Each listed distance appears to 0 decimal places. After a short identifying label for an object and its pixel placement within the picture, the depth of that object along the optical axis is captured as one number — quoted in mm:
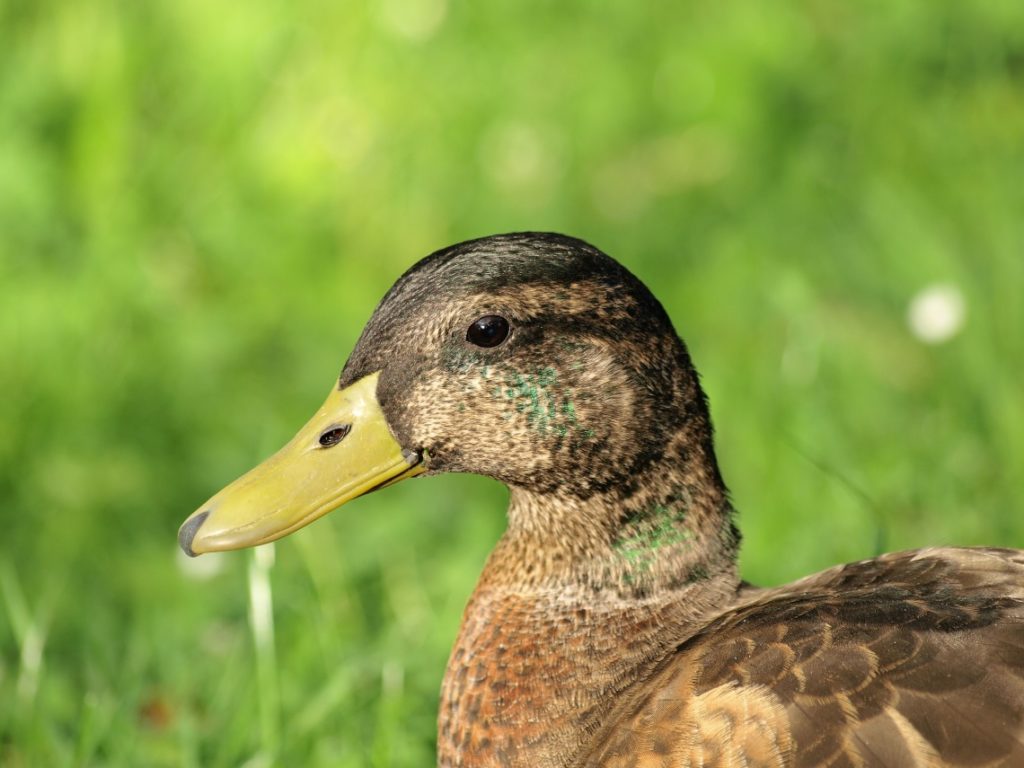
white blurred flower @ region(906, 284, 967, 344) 7348
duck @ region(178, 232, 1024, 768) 4242
